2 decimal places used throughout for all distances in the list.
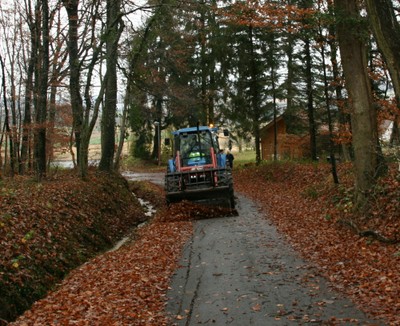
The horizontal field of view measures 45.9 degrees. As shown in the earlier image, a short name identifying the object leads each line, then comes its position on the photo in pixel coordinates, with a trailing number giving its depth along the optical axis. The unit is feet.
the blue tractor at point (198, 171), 53.72
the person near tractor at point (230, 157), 77.30
